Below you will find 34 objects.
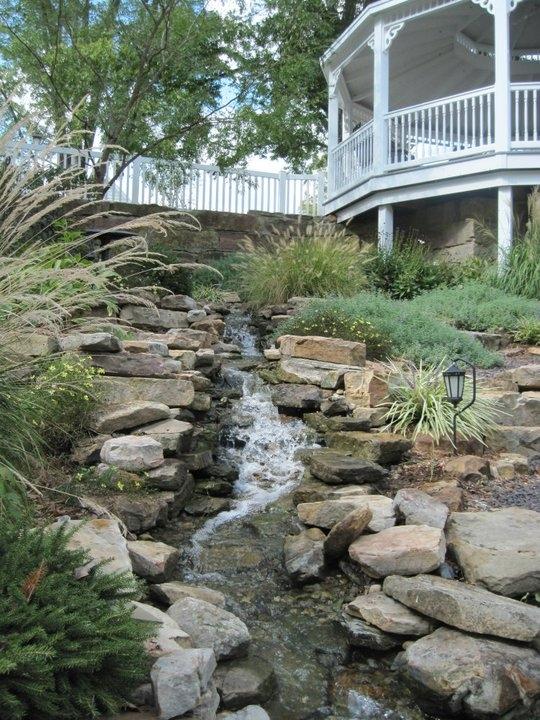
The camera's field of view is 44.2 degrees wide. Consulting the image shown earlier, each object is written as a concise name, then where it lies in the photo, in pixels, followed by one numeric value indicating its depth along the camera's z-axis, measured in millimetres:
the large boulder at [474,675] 2295
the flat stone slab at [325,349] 5656
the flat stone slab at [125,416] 3879
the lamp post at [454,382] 4195
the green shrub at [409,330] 5930
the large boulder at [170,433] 3885
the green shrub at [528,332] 6770
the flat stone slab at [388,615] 2641
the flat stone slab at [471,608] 2471
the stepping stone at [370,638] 2646
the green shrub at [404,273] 8633
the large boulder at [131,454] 3566
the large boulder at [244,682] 2232
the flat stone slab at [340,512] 3329
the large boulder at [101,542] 2236
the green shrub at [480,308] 7047
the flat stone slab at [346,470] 4000
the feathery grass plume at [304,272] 7961
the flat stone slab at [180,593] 2654
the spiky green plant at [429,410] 4594
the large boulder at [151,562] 2838
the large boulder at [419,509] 3273
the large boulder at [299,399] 5305
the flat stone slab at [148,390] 4207
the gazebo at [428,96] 8766
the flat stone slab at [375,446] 4320
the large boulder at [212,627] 2359
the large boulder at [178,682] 1884
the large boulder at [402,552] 2902
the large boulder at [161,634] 2066
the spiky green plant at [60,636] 1665
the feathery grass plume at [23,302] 2547
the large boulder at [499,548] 2797
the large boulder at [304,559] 3109
